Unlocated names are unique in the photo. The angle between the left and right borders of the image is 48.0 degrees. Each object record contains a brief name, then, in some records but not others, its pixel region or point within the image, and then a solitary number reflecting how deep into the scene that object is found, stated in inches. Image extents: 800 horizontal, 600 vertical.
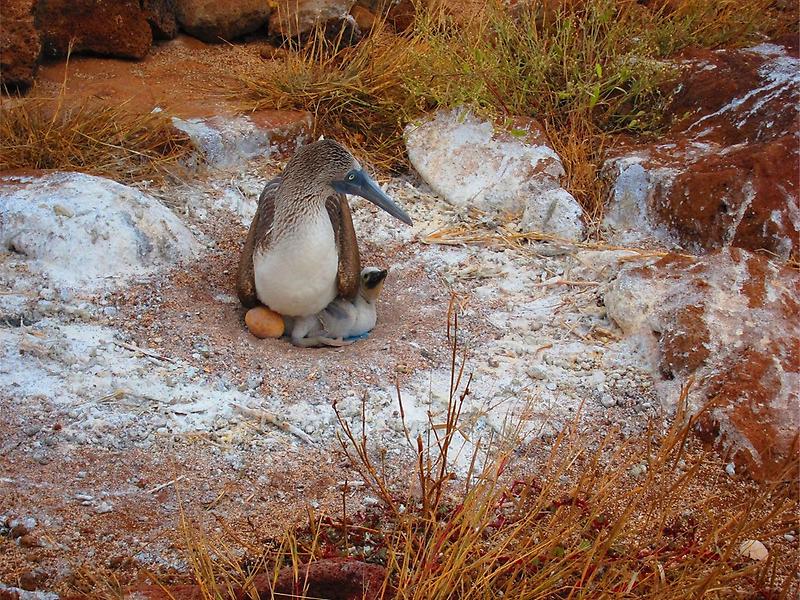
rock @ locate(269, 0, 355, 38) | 274.2
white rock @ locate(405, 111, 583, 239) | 215.2
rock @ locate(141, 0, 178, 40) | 263.6
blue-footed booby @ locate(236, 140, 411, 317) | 172.4
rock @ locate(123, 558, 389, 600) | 99.0
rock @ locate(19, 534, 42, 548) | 111.7
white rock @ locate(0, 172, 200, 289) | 179.5
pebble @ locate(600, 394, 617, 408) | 155.9
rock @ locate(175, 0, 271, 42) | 276.1
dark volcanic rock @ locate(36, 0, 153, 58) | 249.3
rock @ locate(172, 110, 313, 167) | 227.8
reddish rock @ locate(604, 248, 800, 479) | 143.3
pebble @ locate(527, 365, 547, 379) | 161.9
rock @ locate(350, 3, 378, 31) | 289.0
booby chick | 183.8
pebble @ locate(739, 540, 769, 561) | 121.5
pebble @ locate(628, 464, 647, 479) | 139.7
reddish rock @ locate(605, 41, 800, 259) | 199.8
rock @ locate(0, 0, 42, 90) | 227.6
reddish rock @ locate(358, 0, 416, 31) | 294.0
